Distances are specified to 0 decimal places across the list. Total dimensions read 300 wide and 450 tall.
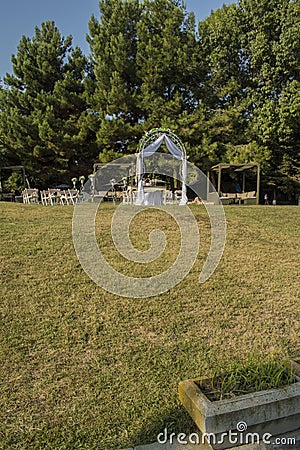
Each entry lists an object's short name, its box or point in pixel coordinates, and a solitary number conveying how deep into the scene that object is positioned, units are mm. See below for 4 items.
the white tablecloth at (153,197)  11016
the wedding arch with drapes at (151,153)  11016
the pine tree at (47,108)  17875
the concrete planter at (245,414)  1970
